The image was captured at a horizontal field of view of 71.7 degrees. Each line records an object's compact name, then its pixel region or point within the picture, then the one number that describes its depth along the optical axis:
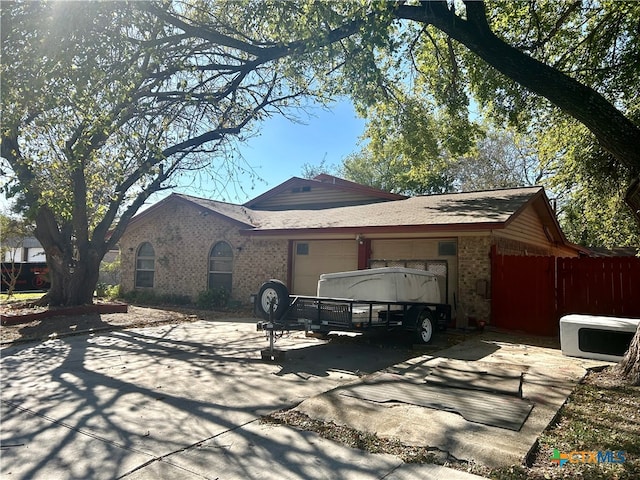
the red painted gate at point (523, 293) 11.49
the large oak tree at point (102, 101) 7.75
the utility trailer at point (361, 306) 8.19
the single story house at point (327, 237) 12.35
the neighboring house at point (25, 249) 34.23
